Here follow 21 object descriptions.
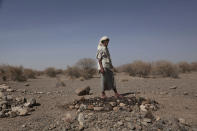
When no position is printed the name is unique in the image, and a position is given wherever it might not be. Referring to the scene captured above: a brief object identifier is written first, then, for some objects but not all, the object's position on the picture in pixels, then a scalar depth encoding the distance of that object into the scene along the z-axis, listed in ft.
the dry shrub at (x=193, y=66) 82.68
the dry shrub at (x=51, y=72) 80.98
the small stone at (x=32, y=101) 16.30
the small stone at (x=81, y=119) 10.79
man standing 16.88
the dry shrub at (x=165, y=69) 51.97
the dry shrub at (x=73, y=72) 62.74
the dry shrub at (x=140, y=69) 57.31
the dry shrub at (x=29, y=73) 67.26
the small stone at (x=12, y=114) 13.14
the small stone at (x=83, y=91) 20.69
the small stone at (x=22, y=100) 17.53
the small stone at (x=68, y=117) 11.17
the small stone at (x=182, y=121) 11.35
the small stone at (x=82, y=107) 13.62
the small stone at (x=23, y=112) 13.38
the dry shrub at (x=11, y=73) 49.06
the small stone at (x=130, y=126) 10.19
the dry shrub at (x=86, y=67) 59.41
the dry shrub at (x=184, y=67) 75.51
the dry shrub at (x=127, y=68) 63.59
